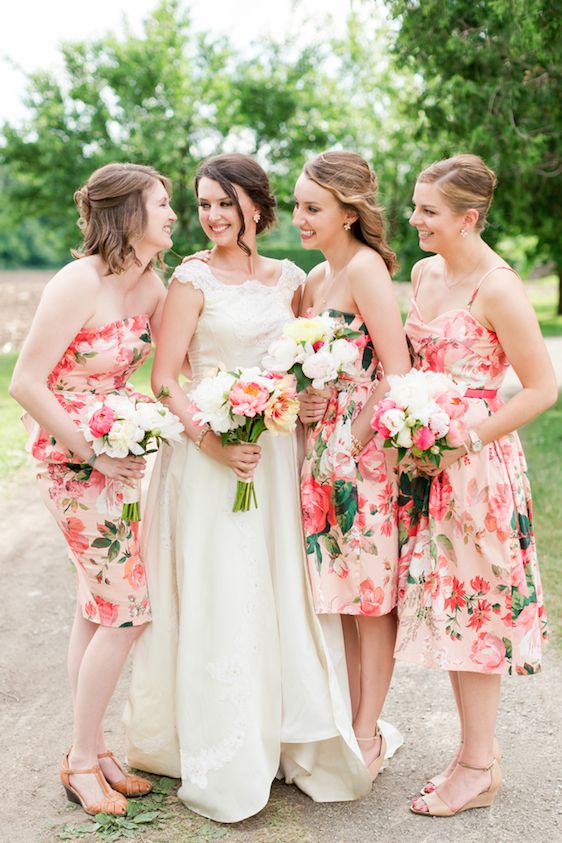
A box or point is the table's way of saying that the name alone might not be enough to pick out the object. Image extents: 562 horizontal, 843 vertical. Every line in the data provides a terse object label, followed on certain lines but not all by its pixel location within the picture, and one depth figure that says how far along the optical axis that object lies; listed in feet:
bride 12.64
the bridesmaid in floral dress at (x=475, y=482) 11.89
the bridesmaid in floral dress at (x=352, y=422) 12.51
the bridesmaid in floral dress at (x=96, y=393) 11.84
